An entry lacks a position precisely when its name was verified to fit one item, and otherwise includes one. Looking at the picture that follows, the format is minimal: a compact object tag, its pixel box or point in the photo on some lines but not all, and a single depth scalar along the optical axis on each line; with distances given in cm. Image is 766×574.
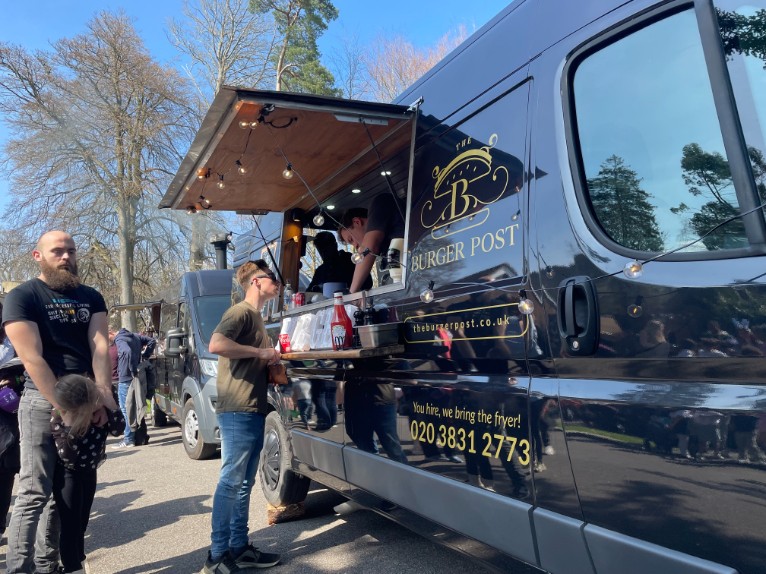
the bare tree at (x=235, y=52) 2120
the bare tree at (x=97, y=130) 2116
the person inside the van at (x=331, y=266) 528
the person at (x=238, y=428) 354
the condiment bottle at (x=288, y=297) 511
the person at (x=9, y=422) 373
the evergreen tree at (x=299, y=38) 2003
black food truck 156
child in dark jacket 312
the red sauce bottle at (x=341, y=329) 322
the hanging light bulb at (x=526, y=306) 212
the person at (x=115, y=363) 929
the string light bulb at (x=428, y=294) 273
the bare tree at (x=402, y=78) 1859
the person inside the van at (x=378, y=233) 395
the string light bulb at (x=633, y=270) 172
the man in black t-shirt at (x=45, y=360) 312
